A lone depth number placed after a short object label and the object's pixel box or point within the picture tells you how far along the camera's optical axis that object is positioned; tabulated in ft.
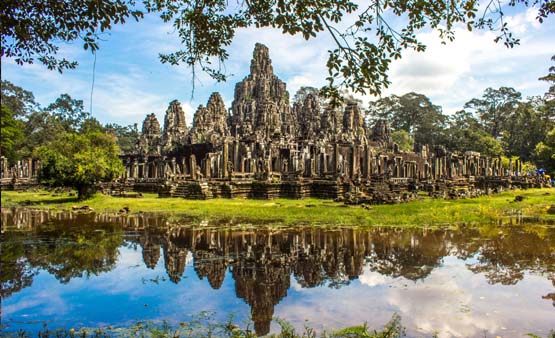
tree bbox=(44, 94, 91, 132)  223.30
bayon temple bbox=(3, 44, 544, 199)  78.43
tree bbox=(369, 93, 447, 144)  258.37
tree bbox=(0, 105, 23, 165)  144.45
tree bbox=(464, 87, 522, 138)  242.78
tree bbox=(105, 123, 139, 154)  269.03
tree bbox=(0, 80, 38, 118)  201.16
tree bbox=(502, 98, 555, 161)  195.52
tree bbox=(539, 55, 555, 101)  164.86
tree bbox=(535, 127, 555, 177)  134.83
